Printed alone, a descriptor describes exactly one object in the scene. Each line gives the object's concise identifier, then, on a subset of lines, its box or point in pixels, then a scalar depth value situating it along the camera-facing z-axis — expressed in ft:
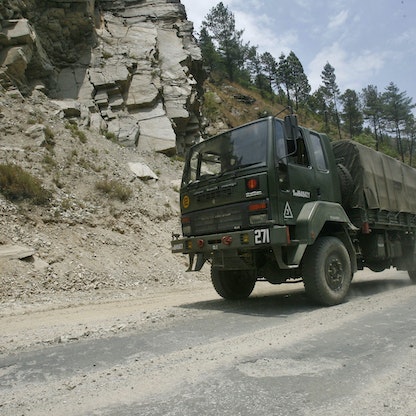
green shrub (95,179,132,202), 48.73
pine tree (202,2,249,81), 203.62
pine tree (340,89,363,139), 220.02
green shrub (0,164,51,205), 39.50
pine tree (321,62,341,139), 228.22
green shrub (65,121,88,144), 57.93
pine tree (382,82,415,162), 219.61
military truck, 19.84
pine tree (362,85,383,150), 225.35
